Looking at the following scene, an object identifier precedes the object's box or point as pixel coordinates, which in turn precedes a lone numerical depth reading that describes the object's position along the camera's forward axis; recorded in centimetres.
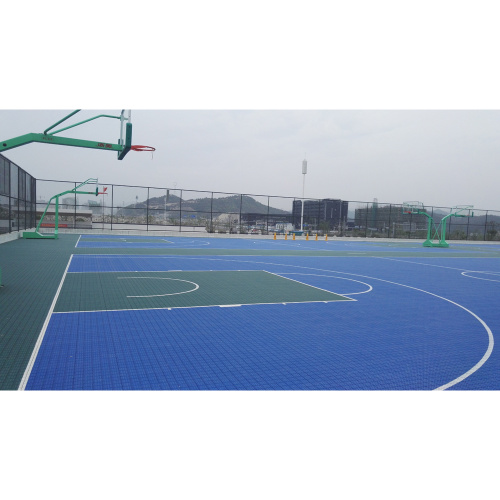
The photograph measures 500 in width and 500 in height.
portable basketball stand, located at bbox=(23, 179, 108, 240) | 2055
